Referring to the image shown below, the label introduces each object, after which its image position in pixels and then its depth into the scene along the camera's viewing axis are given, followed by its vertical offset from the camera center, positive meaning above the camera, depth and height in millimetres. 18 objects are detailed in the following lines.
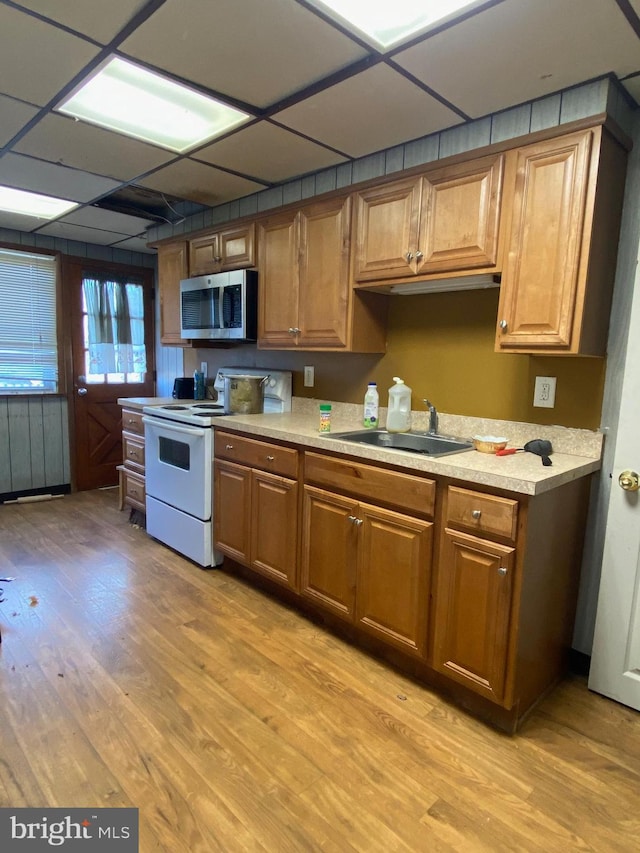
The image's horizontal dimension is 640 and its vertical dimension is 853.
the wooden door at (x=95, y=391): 4512 -371
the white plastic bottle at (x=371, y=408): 2617 -248
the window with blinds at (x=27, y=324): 4180 +222
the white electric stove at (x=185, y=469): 2898 -704
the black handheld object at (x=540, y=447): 1964 -317
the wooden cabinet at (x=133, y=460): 3619 -793
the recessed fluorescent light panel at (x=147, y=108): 1908 +1037
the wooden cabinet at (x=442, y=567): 1663 -788
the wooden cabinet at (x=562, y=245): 1729 +446
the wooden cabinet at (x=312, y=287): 2555 +399
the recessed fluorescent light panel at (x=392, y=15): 1418 +1019
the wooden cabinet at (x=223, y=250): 3094 +696
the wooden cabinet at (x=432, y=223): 1974 +606
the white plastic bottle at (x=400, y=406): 2512 -219
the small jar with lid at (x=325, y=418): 2385 -284
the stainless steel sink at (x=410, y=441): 2293 -375
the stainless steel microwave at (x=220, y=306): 3041 +323
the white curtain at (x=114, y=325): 4613 +258
